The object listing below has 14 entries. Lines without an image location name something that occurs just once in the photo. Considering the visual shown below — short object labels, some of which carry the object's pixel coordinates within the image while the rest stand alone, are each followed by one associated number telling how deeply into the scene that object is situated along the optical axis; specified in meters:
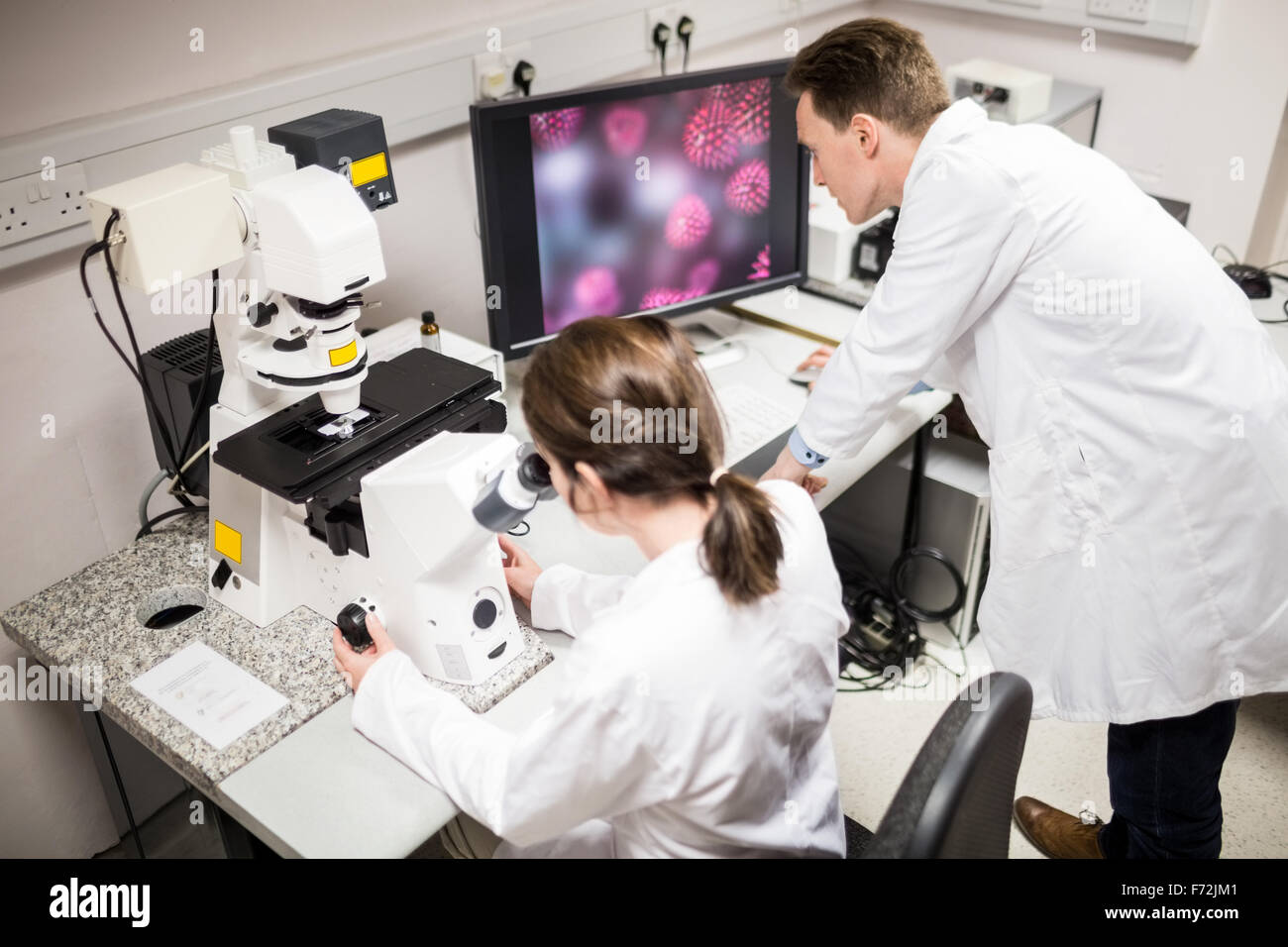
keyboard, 1.92
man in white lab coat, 1.46
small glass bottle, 1.88
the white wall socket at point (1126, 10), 2.69
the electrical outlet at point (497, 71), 2.05
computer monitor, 1.83
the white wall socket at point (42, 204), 1.48
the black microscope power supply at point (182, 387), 1.59
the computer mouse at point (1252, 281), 2.40
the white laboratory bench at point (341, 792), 1.22
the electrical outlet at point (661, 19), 2.33
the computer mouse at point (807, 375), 2.09
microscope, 1.25
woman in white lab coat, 1.04
